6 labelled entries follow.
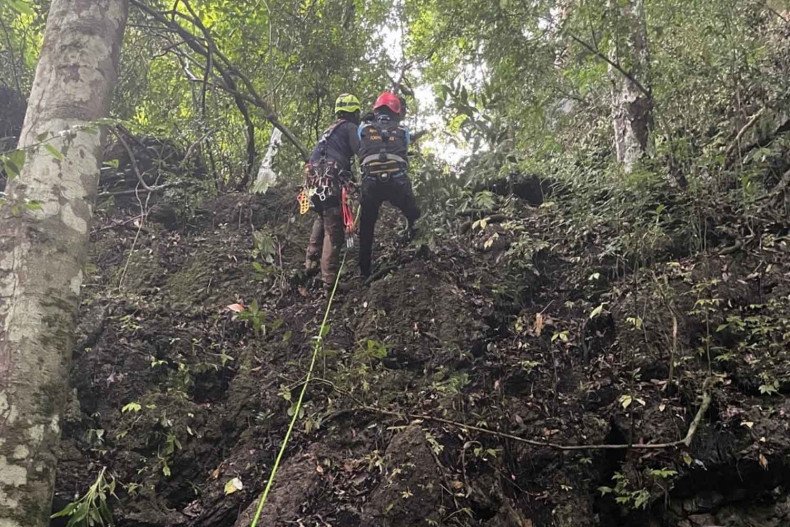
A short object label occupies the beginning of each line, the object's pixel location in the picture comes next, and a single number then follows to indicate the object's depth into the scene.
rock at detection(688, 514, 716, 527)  3.70
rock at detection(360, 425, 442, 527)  3.63
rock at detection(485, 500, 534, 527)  3.73
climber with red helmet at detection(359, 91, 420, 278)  5.82
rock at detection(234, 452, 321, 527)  3.72
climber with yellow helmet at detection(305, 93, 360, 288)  6.05
